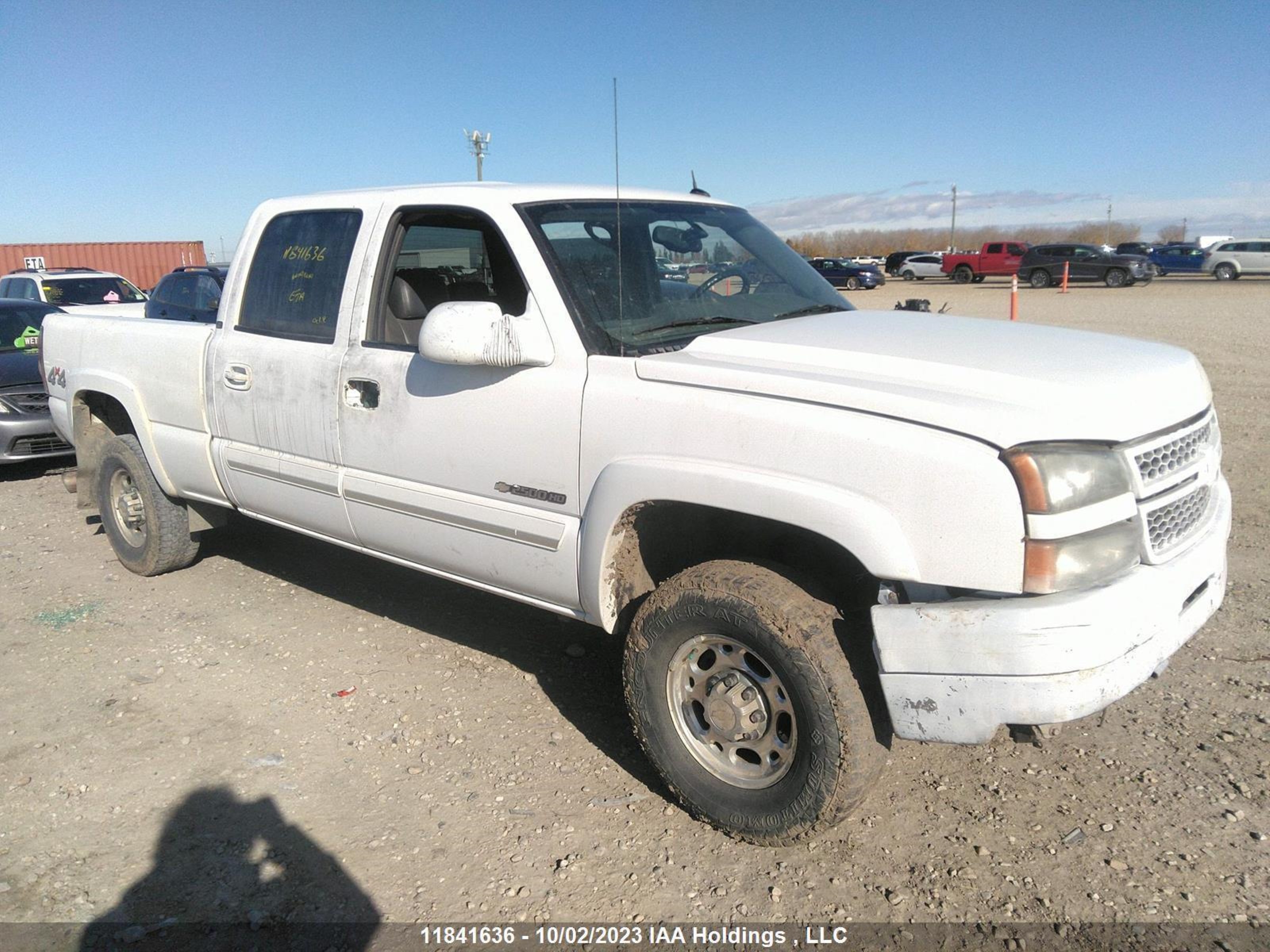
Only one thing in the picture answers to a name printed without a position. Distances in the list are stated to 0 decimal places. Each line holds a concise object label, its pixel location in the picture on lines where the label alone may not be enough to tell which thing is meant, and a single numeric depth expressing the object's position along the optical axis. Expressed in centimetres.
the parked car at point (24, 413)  845
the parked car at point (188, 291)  671
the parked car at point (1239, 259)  3716
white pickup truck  247
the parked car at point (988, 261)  4191
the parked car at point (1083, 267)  3609
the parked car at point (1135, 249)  4772
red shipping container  3234
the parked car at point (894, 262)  5006
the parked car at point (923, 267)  4684
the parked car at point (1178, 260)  4216
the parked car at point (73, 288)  1516
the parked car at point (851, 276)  3941
